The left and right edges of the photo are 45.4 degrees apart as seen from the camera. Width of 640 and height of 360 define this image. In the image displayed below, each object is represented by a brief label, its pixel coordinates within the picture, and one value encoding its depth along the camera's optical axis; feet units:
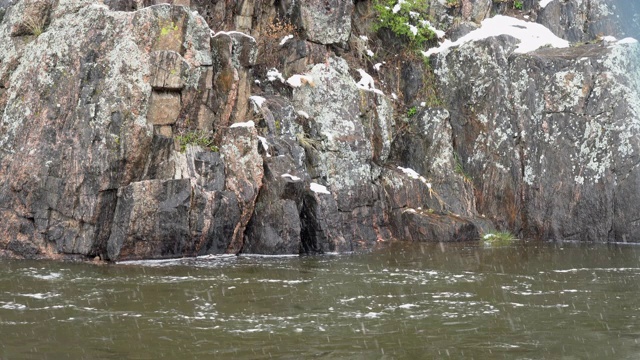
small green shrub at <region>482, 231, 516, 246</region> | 66.13
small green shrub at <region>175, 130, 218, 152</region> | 57.06
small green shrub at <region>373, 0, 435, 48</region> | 81.76
